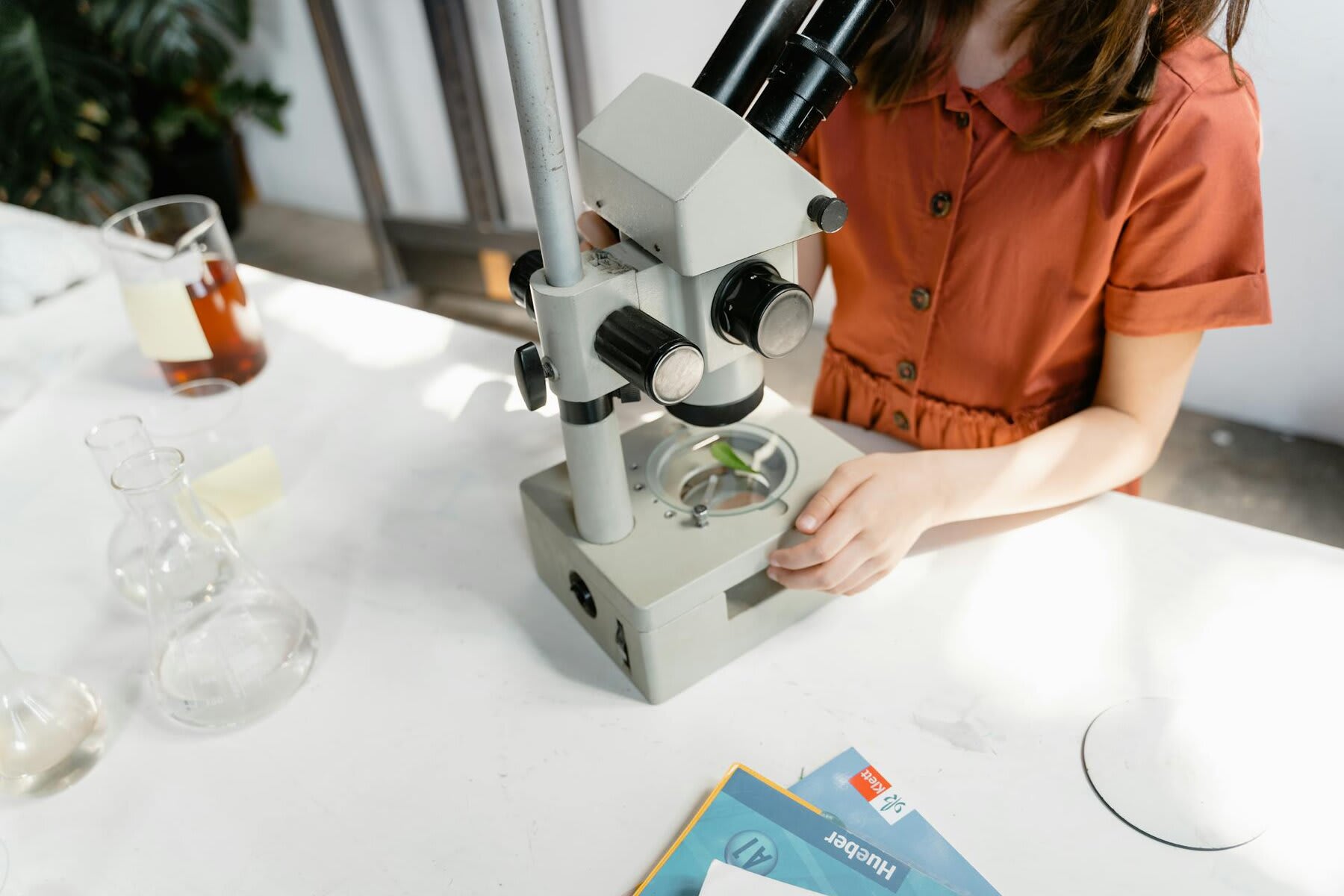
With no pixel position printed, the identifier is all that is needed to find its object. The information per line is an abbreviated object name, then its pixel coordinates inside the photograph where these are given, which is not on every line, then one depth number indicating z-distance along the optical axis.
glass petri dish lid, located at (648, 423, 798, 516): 0.72
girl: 0.75
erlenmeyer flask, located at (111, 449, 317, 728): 0.69
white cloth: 1.23
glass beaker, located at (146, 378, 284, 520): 0.87
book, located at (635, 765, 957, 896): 0.54
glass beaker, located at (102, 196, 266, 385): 1.01
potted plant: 2.46
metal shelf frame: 2.21
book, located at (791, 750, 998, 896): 0.55
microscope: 0.52
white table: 0.58
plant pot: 2.82
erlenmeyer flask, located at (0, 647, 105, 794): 0.65
